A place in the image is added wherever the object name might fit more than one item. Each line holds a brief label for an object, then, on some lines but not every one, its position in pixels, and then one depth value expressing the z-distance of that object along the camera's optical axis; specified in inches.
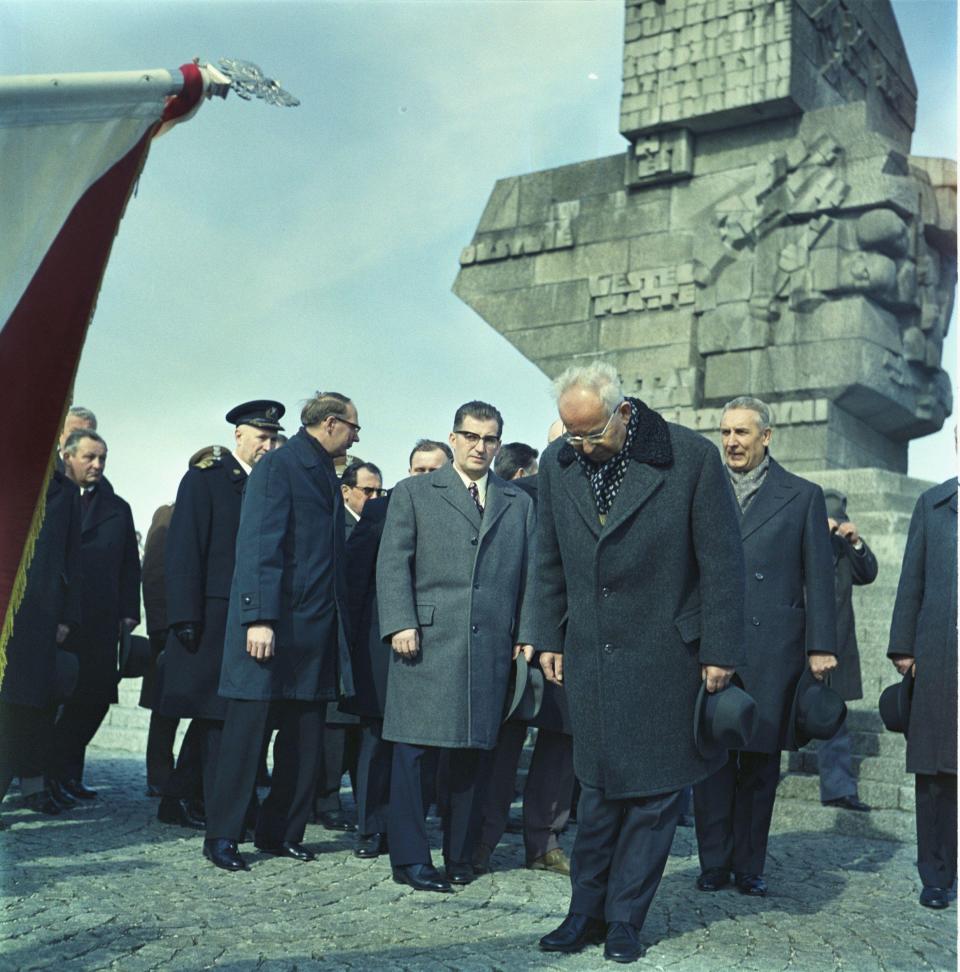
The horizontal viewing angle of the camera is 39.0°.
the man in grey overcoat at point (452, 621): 229.1
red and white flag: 117.8
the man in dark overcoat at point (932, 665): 228.1
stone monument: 579.2
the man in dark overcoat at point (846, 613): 305.4
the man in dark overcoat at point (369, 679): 259.8
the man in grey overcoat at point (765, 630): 233.5
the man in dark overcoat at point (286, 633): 237.5
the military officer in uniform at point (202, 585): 265.7
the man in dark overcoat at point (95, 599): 310.0
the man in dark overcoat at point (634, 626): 184.5
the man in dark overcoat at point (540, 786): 247.4
